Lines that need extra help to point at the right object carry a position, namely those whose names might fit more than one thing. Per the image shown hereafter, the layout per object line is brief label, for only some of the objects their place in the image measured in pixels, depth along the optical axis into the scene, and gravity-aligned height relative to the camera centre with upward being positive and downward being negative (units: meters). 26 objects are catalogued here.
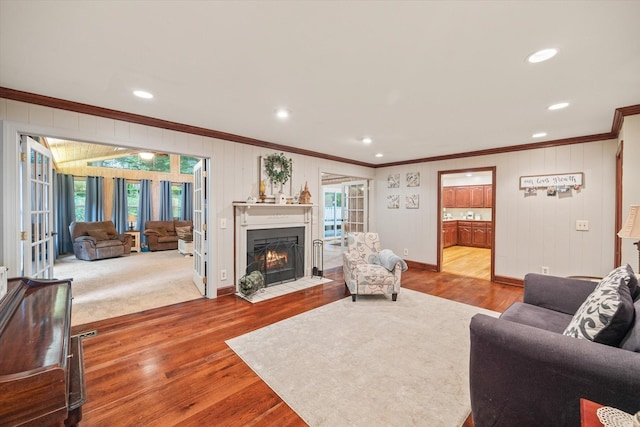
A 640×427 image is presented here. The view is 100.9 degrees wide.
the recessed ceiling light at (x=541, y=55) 1.71 +1.05
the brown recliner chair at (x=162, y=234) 7.67 -0.68
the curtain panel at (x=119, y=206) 7.86 +0.14
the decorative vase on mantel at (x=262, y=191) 4.07 +0.31
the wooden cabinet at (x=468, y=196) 8.11 +0.52
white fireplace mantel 3.94 -0.15
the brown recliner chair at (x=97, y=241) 6.23 -0.74
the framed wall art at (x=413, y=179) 5.57 +0.71
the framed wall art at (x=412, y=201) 5.57 +0.24
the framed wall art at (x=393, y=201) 5.91 +0.25
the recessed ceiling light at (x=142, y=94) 2.38 +1.08
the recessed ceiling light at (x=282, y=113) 2.81 +1.08
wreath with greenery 4.22 +0.71
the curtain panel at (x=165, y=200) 8.56 +0.36
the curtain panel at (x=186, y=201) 9.02 +0.34
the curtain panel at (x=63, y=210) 6.81 +0.01
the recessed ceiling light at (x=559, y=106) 2.59 +1.08
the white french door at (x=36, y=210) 2.54 +0.00
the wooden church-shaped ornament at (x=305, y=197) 4.56 +0.25
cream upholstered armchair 3.60 -0.87
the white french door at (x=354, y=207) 6.27 +0.12
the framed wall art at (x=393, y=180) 5.91 +0.72
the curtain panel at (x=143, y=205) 8.24 +0.18
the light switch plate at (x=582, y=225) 3.80 -0.17
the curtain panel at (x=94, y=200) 7.43 +0.30
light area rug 1.69 -1.26
